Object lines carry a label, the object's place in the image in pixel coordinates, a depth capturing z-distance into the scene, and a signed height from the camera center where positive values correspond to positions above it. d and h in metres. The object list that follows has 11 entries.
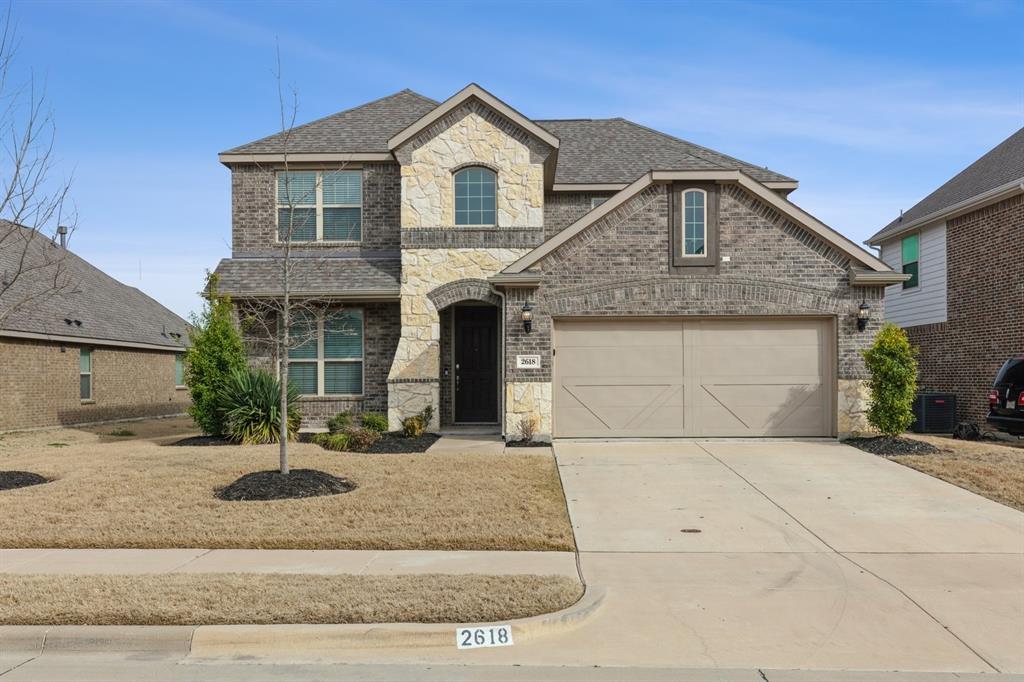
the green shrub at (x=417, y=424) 15.77 -1.39
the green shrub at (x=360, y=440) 14.44 -1.56
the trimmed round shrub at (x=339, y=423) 15.76 -1.38
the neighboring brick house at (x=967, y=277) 17.16 +1.92
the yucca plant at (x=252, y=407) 15.12 -1.00
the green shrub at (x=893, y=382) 13.78 -0.46
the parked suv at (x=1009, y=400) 14.33 -0.83
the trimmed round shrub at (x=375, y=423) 15.90 -1.37
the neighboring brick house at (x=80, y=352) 19.88 +0.12
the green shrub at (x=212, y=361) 15.80 -0.10
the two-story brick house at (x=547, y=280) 14.80 +1.51
